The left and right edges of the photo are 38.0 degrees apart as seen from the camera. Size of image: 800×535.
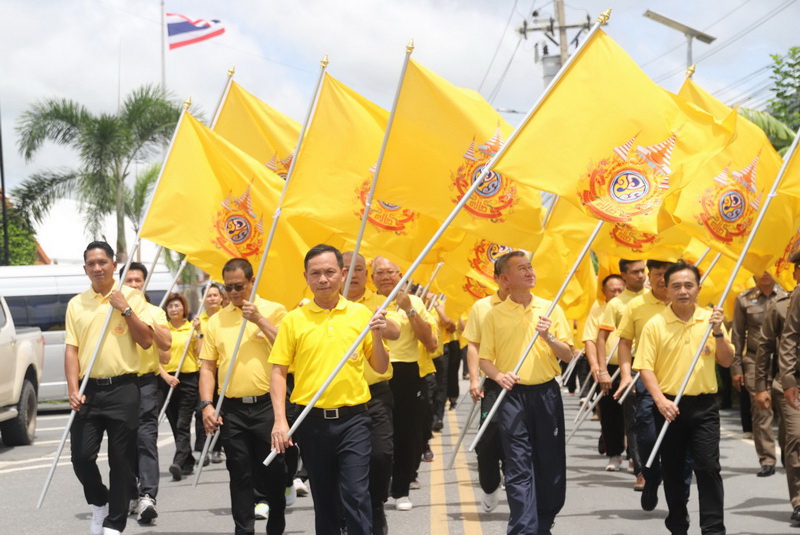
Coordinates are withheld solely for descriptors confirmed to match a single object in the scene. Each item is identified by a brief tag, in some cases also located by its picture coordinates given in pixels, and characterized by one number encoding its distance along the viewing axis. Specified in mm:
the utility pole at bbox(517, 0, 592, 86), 31044
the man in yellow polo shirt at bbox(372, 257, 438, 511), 9133
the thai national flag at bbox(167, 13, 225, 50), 33281
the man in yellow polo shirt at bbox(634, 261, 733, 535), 7570
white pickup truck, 13867
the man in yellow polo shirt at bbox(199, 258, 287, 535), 7348
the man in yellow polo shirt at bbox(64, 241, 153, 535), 7871
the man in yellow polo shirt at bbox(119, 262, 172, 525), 8898
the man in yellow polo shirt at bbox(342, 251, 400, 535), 7582
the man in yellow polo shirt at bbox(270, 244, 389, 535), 6277
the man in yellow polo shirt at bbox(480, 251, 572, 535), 7289
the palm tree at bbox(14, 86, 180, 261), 28375
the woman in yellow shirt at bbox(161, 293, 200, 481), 11703
